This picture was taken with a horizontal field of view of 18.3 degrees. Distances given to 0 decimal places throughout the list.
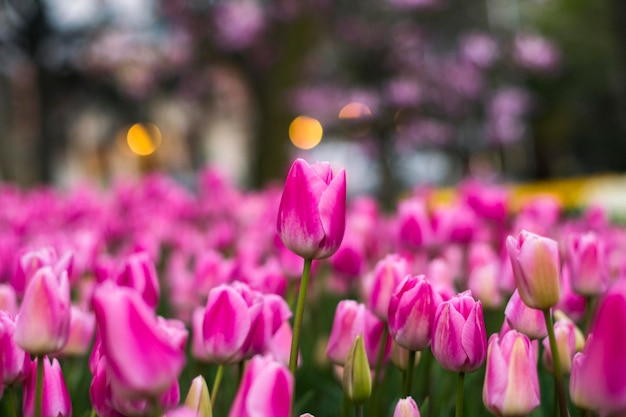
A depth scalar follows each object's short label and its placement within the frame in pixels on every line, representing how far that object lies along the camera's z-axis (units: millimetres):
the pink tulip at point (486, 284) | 1612
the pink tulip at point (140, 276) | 1376
